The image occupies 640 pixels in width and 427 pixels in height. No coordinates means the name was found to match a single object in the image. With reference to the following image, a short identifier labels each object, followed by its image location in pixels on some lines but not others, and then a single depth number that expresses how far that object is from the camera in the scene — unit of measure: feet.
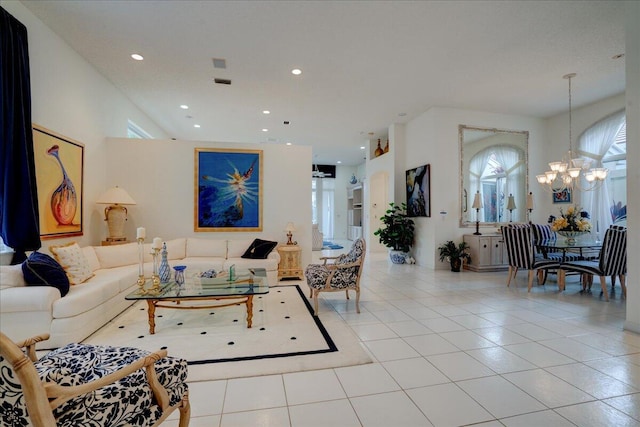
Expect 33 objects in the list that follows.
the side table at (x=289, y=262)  18.08
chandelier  15.87
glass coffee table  10.00
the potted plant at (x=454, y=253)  20.33
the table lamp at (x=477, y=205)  21.03
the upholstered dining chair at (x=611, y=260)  12.99
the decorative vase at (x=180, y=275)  11.25
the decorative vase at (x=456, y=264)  20.34
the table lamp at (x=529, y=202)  21.54
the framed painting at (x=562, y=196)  21.09
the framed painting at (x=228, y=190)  18.81
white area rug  7.98
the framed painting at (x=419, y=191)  21.59
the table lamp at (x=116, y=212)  15.40
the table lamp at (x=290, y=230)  18.21
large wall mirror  21.48
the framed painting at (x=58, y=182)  11.54
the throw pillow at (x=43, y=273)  9.22
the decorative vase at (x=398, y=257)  23.59
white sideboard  20.26
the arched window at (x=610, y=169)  18.24
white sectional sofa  8.73
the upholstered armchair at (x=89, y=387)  3.26
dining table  14.90
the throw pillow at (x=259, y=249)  16.88
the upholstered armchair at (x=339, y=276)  12.02
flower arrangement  14.62
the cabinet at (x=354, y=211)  40.45
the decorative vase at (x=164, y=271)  11.55
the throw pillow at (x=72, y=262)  10.95
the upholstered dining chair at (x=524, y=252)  15.39
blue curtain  9.59
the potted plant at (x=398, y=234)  23.36
